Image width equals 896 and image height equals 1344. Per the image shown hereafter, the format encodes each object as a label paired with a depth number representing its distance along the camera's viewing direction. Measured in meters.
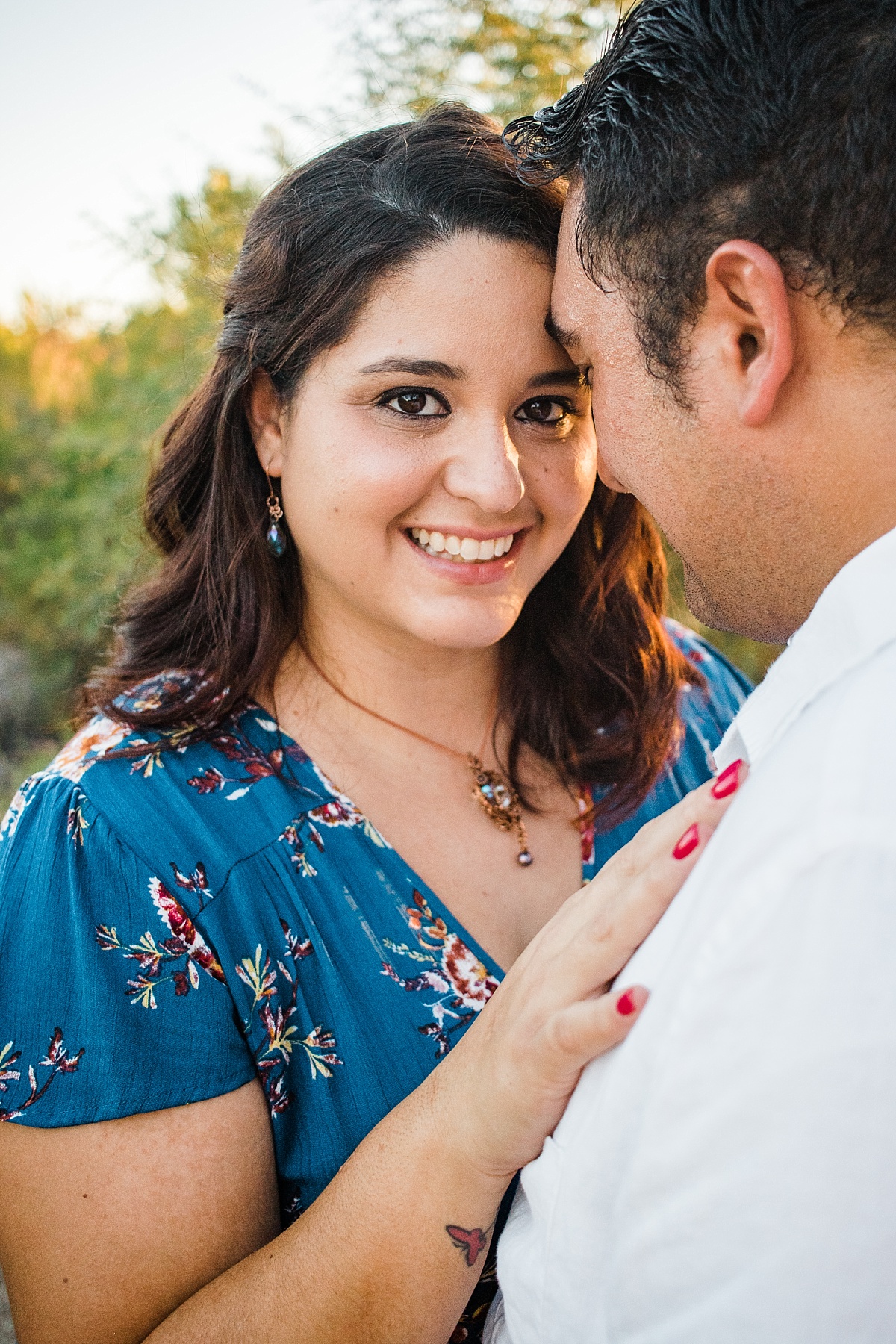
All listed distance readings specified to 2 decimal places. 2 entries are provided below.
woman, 0.59
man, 0.43
